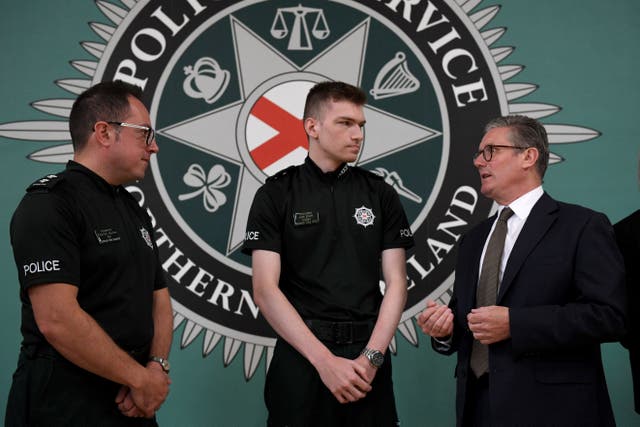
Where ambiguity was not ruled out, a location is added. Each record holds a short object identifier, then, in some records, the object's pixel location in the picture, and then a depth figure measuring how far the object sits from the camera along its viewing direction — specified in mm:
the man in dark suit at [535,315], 1921
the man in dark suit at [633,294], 2211
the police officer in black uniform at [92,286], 1773
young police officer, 2295
